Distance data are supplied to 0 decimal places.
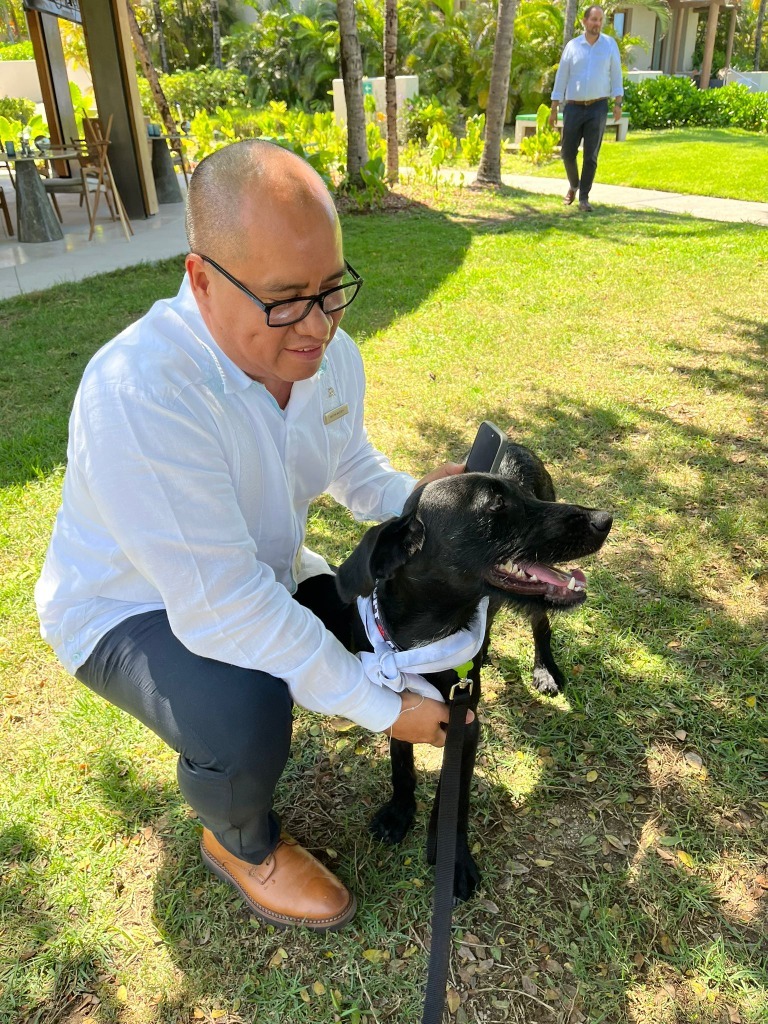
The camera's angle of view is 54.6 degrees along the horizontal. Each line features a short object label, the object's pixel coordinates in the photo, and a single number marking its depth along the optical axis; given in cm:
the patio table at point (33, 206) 901
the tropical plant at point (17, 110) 2148
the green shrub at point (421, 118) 1786
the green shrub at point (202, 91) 2639
